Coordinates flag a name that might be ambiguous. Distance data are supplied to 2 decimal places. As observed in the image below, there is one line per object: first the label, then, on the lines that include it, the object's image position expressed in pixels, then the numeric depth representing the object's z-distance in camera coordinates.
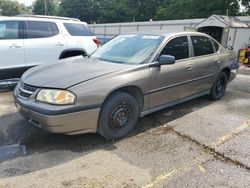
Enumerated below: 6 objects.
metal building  11.00
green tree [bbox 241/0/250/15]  25.58
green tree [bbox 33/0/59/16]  60.70
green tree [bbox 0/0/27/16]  60.94
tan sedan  2.59
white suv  4.81
